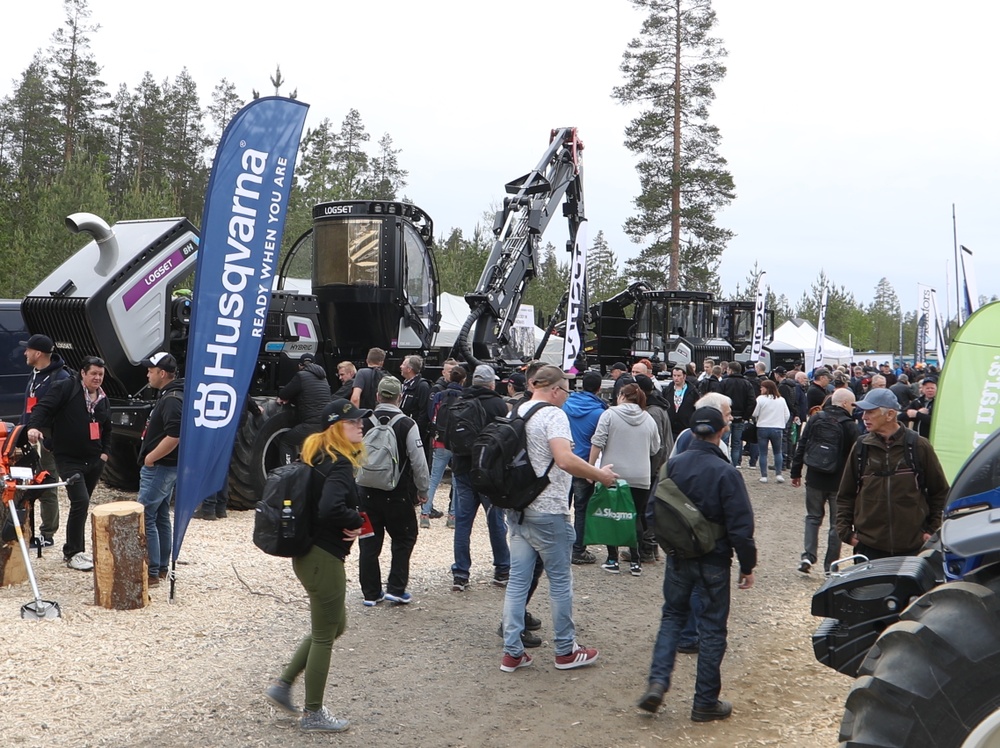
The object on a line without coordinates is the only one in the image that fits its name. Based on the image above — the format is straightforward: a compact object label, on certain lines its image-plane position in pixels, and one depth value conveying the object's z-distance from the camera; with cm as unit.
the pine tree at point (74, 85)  3619
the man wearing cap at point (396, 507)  679
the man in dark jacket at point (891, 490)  569
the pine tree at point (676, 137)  3406
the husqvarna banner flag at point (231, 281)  639
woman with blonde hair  459
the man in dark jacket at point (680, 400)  1241
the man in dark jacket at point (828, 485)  794
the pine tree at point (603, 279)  4732
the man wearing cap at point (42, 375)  761
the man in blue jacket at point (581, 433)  849
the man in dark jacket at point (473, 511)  743
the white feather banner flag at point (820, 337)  2492
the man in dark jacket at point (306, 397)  1003
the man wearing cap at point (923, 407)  1170
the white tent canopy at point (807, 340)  3988
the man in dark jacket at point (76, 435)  738
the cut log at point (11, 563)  678
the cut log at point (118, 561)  642
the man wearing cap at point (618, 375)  904
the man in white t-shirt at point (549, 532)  544
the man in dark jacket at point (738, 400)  1366
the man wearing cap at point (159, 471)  690
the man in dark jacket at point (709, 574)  486
